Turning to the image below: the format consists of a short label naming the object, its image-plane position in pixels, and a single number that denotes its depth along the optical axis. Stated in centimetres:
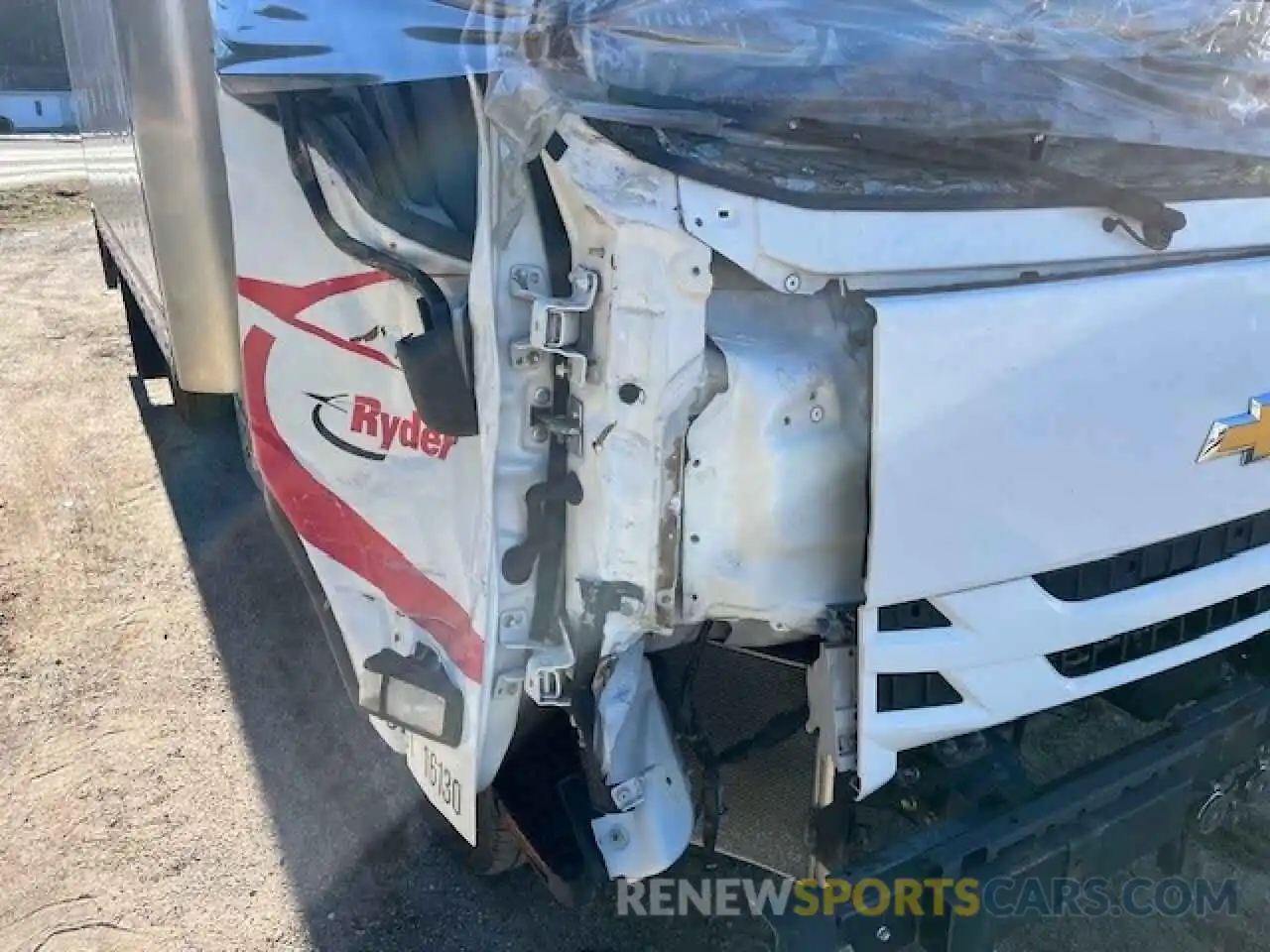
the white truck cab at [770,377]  190
